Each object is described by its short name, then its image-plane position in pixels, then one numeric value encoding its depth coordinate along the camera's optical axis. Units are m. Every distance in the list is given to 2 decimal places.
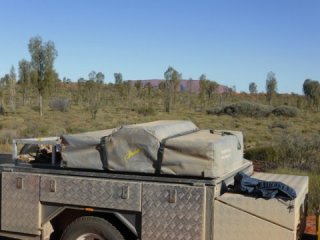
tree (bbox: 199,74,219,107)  70.14
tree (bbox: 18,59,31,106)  52.76
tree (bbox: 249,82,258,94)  95.56
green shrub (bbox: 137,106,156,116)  49.81
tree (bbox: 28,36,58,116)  40.97
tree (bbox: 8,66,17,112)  50.68
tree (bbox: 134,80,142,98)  79.03
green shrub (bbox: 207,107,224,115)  53.88
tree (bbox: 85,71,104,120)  50.58
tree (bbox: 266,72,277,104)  67.00
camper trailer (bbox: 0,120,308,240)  5.04
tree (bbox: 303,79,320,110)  62.81
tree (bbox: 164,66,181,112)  57.59
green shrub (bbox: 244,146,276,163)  16.13
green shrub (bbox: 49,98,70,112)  52.64
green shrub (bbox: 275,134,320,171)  14.55
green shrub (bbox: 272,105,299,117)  53.21
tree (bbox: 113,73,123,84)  75.88
